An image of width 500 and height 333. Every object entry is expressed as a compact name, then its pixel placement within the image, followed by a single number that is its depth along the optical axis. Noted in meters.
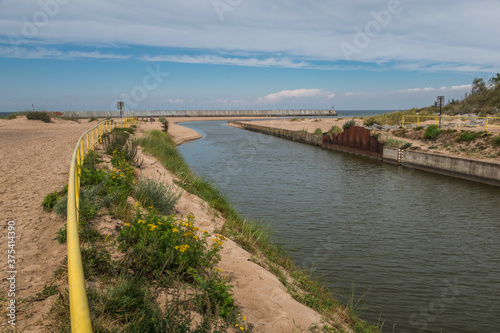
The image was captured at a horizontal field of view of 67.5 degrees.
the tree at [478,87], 51.91
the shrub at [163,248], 5.23
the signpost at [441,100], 31.63
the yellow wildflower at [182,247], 5.32
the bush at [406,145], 26.72
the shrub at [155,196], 8.99
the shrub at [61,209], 6.73
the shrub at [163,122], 53.81
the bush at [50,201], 7.23
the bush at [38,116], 41.28
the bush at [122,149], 13.78
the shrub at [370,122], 40.90
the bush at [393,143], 27.95
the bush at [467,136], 23.80
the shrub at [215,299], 4.73
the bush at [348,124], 39.33
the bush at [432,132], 26.99
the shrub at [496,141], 21.62
